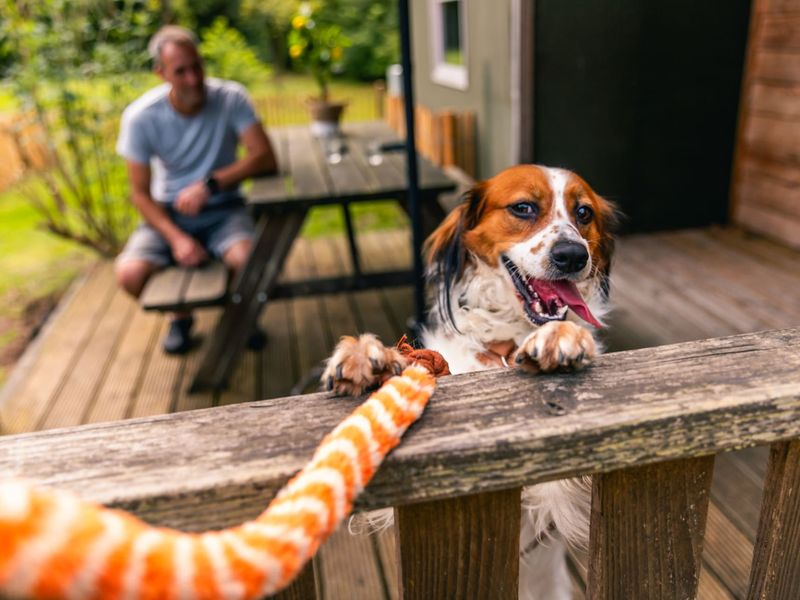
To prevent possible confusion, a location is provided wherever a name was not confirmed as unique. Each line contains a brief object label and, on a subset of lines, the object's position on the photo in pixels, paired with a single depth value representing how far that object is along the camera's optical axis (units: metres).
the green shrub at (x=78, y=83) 4.59
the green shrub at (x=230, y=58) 11.28
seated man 3.19
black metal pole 2.11
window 6.11
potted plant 3.98
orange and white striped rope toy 0.38
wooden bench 2.65
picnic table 2.92
